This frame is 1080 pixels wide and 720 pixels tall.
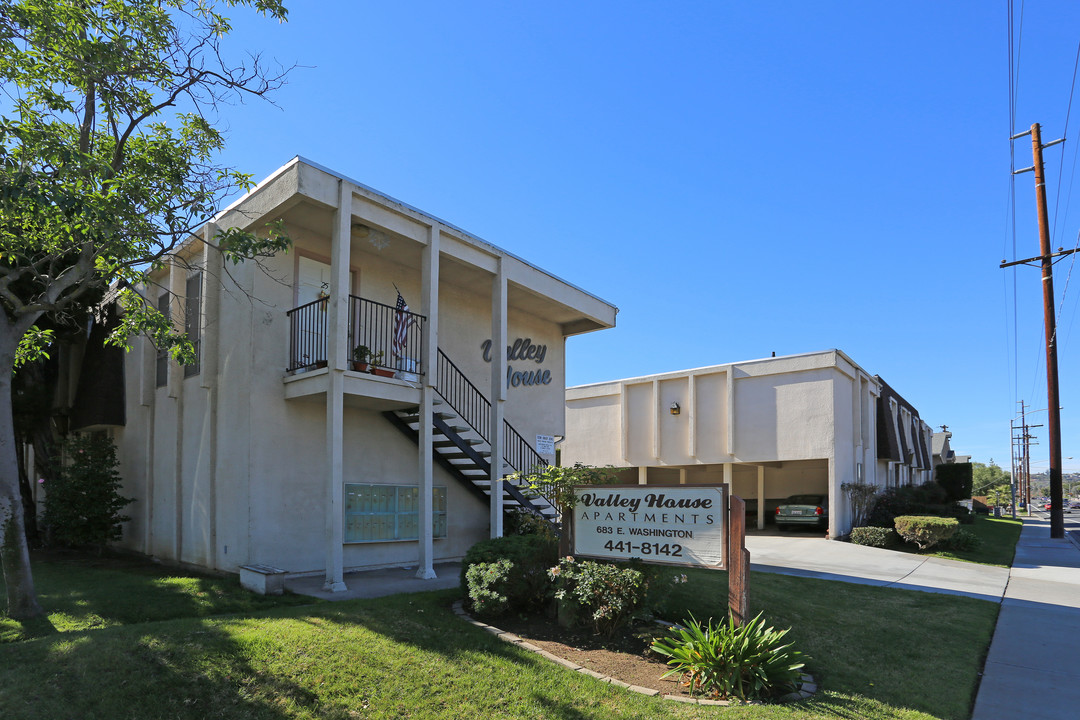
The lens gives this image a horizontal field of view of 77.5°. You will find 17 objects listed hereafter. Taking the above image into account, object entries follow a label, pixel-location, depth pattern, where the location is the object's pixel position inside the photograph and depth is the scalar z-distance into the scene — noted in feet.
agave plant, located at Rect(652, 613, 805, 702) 18.92
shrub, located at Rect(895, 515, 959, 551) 55.98
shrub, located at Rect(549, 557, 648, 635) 22.80
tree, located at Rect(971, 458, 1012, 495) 279.90
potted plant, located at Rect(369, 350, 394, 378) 34.22
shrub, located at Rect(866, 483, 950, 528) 72.38
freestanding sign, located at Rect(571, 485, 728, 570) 22.09
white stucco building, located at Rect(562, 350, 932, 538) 69.46
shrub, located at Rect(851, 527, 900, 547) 60.95
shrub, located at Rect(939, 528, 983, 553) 57.77
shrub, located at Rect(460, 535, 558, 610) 25.17
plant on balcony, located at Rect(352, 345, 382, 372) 33.60
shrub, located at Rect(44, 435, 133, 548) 41.47
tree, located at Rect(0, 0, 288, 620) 24.30
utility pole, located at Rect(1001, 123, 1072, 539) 67.77
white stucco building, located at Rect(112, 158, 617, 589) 33.32
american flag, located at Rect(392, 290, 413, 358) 36.19
